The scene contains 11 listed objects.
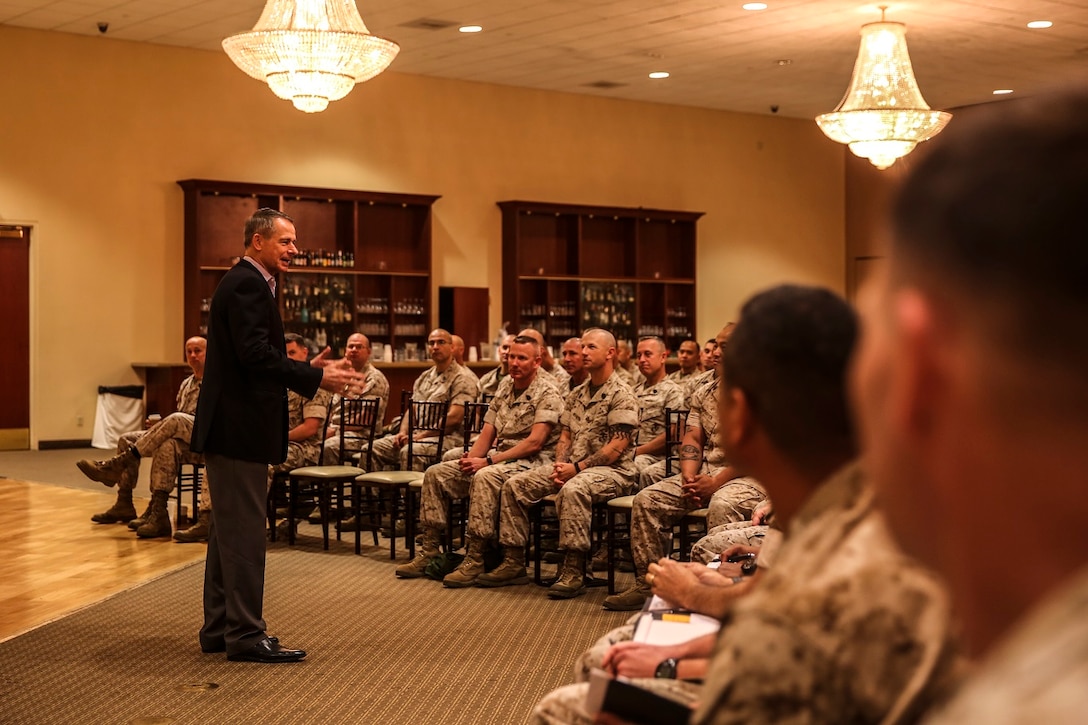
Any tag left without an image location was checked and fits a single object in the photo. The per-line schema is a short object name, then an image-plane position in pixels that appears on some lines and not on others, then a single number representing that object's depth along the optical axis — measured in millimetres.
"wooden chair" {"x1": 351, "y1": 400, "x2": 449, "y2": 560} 7336
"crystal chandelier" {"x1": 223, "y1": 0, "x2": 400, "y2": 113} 8516
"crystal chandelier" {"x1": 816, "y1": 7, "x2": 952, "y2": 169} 10539
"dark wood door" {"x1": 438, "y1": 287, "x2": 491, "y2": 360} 14438
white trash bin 12758
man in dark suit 4719
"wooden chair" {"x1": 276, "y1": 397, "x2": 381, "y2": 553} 7715
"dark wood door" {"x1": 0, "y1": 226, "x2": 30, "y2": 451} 12617
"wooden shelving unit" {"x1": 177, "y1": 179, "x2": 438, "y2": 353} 13062
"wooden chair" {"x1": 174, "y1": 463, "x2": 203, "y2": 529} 8062
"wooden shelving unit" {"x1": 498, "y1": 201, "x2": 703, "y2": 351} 15242
